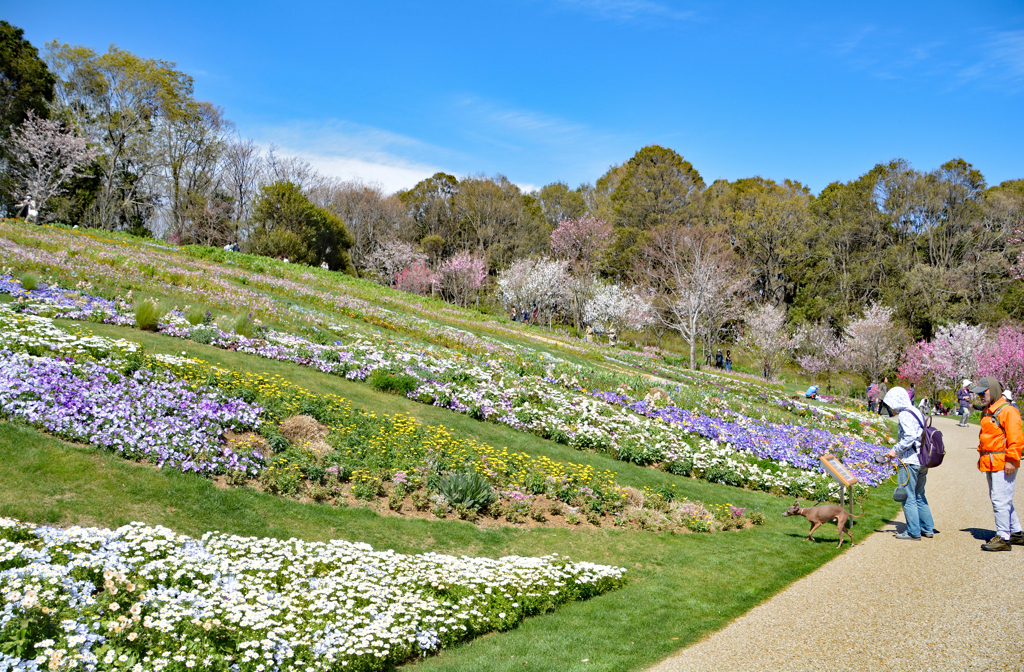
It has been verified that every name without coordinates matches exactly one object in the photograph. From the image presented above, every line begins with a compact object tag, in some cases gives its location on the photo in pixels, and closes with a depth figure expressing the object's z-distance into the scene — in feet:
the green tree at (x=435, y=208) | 214.07
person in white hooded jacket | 24.62
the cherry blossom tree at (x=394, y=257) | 196.54
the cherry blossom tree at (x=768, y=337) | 118.01
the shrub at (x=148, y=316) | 35.99
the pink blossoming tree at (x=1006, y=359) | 88.89
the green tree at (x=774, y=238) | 167.22
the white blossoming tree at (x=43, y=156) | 130.31
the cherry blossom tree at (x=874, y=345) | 110.01
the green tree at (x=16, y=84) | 128.67
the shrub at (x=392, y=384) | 38.01
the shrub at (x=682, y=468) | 36.73
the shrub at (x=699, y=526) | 27.89
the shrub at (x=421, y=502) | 24.97
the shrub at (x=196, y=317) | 39.29
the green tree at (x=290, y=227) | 135.85
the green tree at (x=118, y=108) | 143.74
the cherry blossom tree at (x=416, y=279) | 169.58
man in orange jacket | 23.08
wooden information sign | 25.73
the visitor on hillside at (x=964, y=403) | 71.26
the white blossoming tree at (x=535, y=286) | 154.10
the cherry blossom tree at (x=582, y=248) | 155.74
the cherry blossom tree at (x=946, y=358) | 99.96
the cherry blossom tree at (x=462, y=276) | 179.11
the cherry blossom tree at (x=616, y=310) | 149.59
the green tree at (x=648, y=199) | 179.11
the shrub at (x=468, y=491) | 25.43
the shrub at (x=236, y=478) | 22.49
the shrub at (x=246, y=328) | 40.40
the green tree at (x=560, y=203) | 229.45
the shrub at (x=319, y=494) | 23.40
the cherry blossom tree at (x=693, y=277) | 110.73
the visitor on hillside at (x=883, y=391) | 89.98
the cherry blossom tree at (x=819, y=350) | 134.32
